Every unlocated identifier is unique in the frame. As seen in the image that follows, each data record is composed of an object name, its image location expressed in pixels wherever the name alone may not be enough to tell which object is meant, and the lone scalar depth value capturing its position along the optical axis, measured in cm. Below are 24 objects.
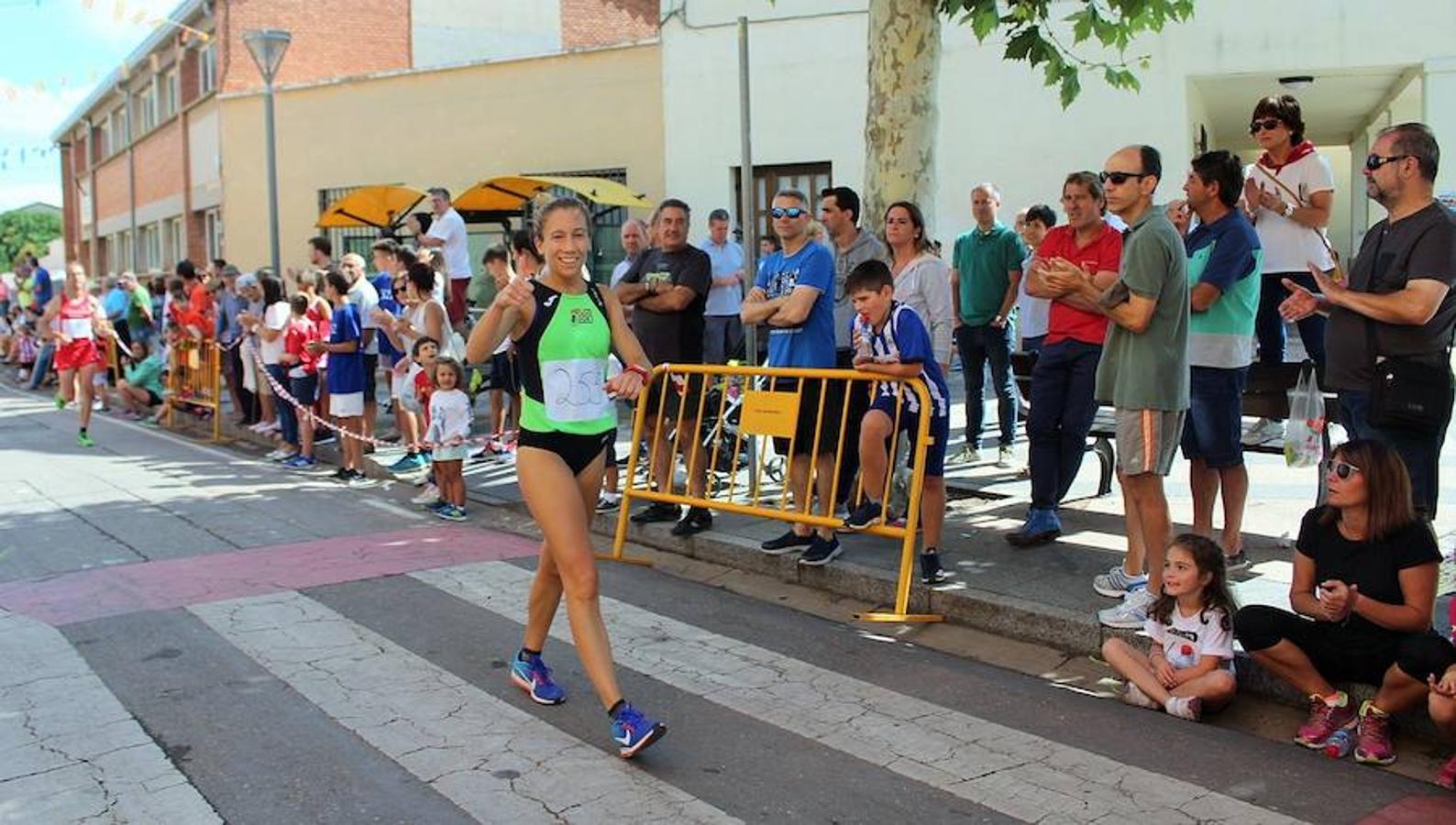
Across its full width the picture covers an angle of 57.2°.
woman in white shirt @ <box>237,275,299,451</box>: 1312
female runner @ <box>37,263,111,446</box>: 1533
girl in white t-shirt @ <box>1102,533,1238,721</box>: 518
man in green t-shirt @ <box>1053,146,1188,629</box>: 589
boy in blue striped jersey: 694
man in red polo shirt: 674
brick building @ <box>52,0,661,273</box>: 2750
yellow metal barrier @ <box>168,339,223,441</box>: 1525
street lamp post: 1566
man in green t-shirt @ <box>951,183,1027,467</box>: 966
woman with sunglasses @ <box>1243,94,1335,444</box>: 717
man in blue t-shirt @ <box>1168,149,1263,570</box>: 645
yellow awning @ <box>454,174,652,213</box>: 1557
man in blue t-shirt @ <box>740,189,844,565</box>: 759
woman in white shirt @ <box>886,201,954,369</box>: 787
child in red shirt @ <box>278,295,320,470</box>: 1243
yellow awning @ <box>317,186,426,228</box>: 1844
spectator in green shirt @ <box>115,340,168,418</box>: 1733
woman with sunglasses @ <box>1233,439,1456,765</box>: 479
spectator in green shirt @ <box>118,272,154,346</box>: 1903
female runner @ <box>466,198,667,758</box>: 491
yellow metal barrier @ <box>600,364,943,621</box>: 692
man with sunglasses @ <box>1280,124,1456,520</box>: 529
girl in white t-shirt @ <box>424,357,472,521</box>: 979
